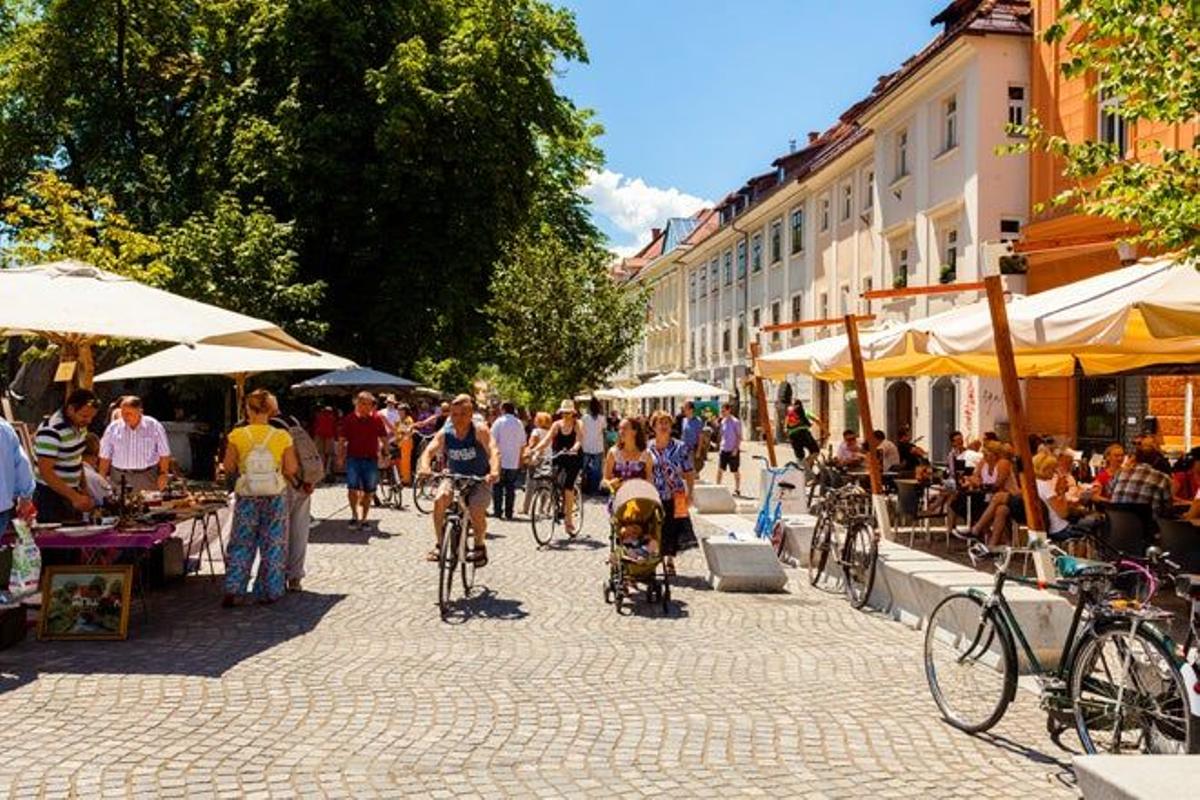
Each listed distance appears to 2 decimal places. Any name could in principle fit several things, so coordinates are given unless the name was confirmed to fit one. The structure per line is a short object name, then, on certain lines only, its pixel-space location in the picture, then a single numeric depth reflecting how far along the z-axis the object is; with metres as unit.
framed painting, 7.88
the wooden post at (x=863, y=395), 12.38
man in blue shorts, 15.49
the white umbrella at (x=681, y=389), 25.55
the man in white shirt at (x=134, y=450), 11.26
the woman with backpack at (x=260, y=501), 9.29
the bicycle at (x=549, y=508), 14.07
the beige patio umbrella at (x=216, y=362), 13.54
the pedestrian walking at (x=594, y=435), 18.86
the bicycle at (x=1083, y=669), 4.84
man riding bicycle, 10.15
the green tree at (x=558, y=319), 29.23
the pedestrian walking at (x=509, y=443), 16.59
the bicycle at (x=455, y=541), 9.26
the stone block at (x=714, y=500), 17.84
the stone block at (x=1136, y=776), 3.61
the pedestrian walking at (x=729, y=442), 21.81
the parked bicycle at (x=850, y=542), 9.64
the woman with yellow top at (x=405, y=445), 21.73
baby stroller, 9.50
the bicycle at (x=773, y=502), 13.27
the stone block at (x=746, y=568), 10.55
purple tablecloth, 8.13
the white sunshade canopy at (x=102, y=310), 8.30
